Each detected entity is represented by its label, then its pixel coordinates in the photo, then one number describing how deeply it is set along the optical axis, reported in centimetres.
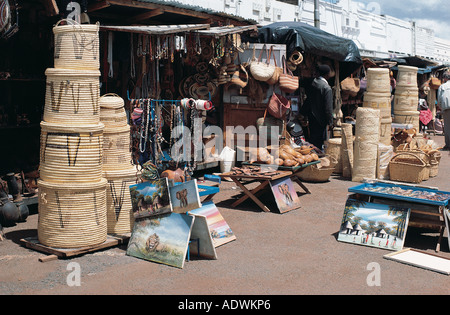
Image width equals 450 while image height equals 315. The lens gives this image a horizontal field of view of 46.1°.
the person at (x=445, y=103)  1449
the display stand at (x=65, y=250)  579
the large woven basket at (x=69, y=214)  591
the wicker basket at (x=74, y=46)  596
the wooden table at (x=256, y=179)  809
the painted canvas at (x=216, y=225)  640
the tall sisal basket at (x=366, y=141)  1048
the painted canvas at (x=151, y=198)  589
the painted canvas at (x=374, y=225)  625
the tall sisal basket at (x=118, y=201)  652
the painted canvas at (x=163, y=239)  562
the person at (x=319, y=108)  1216
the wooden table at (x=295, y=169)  895
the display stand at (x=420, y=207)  625
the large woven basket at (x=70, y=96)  594
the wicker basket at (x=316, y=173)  1051
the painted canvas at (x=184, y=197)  565
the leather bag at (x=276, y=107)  1120
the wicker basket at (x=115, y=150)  659
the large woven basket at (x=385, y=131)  1198
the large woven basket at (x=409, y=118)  1479
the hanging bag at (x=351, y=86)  1459
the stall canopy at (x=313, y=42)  1208
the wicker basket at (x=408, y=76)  1505
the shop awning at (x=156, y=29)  786
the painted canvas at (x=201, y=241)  584
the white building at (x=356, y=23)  2366
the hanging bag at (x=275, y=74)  1122
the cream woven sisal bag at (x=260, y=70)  1099
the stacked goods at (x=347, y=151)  1100
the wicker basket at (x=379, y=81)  1261
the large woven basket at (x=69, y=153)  592
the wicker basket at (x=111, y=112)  663
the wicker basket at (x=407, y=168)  1041
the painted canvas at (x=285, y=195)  816
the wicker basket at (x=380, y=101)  1253
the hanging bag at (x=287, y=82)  1132
